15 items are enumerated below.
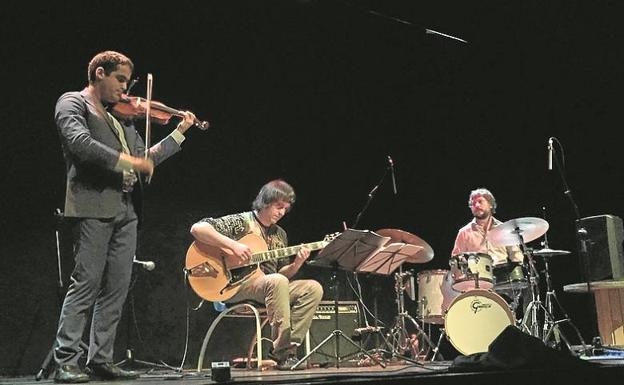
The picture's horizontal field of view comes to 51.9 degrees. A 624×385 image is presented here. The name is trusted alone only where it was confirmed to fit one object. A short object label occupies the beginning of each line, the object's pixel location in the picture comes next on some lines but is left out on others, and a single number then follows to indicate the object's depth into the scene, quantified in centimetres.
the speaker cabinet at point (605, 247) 561
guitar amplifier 520
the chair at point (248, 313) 430
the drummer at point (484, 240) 585
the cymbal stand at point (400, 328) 555
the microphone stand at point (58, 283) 387
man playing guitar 426
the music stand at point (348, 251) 400
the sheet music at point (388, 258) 457
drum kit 548
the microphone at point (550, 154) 541
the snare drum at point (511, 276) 553
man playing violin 312
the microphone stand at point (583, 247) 540
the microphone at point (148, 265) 437
